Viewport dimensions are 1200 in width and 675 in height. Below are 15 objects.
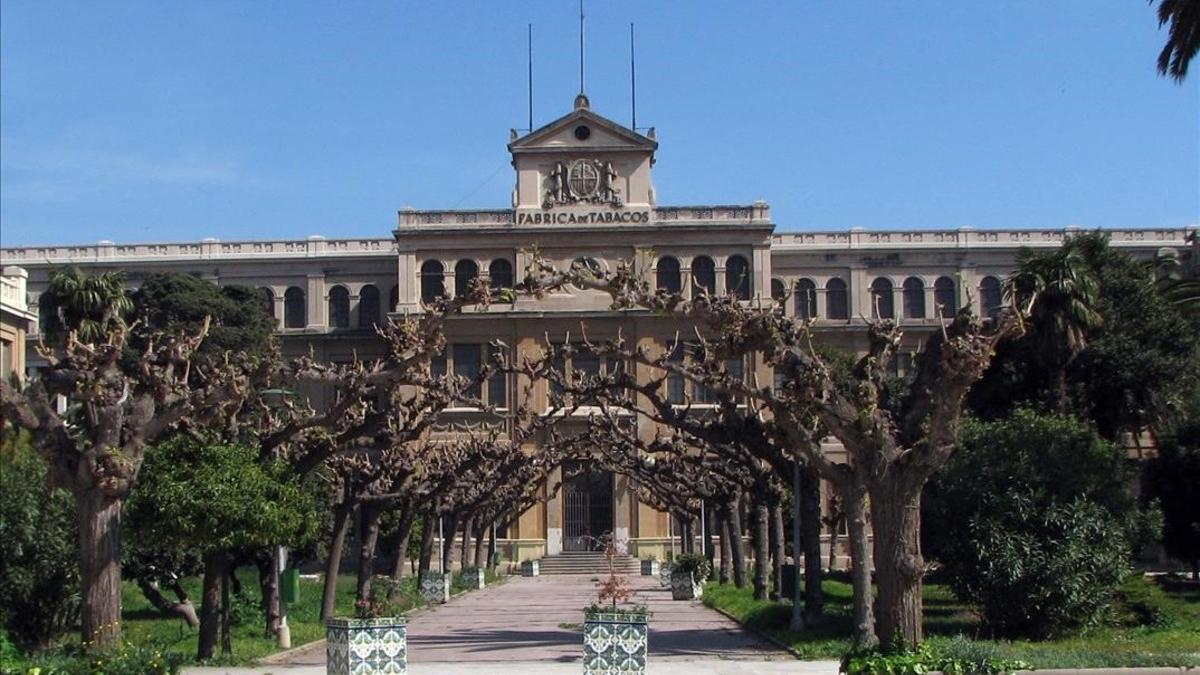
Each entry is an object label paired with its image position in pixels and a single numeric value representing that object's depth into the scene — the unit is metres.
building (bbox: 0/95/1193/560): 82.94
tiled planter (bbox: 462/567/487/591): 64.19
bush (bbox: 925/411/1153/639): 30.06
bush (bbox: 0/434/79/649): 27.14
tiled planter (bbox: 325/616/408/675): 21.86
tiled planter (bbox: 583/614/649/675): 22.52
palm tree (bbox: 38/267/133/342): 53.44
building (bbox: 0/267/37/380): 51.41
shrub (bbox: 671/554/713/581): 53.41
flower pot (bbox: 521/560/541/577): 79.38
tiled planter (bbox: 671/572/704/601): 52.25
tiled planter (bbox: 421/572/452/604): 52.06
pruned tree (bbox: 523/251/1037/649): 22.52
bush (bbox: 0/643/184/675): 18.11
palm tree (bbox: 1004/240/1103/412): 44.81
